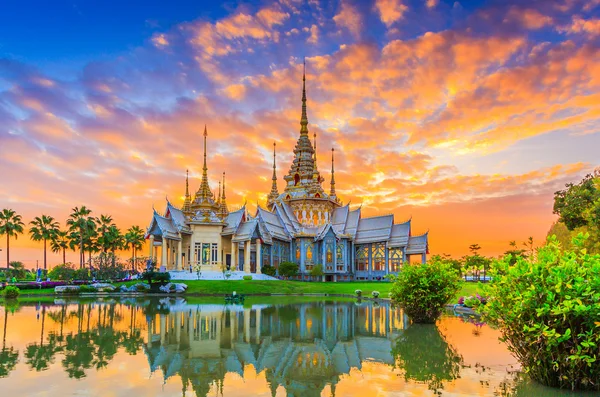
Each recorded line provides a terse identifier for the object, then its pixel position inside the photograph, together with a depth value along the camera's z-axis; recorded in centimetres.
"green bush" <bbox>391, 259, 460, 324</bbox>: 1769
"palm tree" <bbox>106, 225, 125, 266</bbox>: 5562
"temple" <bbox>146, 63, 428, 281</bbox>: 5094
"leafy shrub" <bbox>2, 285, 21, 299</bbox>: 3286
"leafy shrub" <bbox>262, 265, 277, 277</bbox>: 5272
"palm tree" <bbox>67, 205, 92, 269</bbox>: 5229
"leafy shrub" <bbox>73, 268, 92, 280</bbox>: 4618
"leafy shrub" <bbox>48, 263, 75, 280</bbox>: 4608
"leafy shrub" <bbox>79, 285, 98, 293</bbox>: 3684
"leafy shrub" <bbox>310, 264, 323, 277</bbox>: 5612
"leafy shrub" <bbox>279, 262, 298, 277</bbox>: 5338
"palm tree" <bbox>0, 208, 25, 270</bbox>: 4971
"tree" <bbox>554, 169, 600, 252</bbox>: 3023
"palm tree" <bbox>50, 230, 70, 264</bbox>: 5397
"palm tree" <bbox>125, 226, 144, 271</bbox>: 6207
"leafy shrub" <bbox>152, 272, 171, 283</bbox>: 3888
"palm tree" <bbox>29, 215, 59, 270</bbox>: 5291
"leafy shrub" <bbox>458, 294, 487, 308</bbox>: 981
